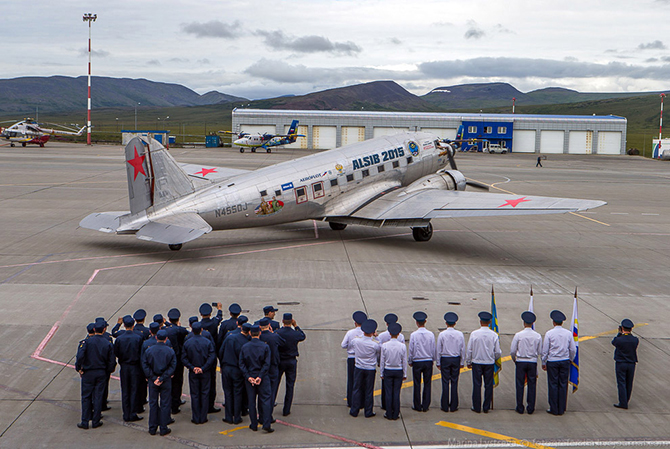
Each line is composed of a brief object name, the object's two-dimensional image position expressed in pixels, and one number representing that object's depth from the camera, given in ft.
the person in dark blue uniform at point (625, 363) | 35.81
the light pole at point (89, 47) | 290.78
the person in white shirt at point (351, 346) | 35.72
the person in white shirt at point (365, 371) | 34.30
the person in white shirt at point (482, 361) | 35.37
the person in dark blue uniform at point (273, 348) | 34.09
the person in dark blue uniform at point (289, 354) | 34.99
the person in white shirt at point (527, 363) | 35.42
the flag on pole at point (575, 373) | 36.04
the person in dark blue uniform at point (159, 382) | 31.89
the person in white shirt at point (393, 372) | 34.19
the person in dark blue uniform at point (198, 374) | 33.30
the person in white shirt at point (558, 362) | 35.22
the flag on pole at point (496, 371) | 36.35
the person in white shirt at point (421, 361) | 35.50
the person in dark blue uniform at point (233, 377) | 33.73
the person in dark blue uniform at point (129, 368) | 33.45
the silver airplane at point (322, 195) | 72.38
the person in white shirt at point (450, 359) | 35.50
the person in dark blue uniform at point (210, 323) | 36.76
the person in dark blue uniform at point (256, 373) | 32.60
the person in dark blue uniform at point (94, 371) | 32.27
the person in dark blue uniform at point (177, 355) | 34.81
